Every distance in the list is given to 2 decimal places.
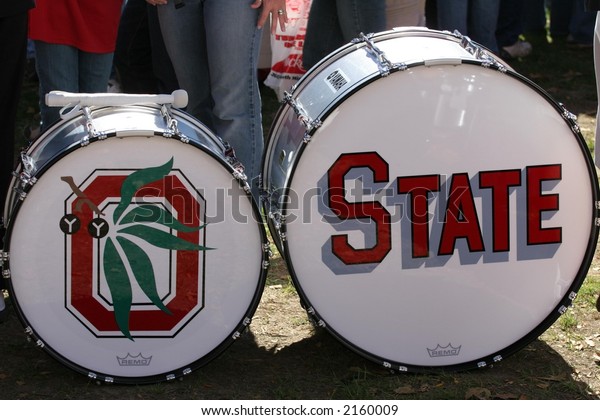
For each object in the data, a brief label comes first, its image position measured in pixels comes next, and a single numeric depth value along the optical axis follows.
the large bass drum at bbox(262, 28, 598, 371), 6.85
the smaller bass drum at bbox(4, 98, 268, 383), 6.67
